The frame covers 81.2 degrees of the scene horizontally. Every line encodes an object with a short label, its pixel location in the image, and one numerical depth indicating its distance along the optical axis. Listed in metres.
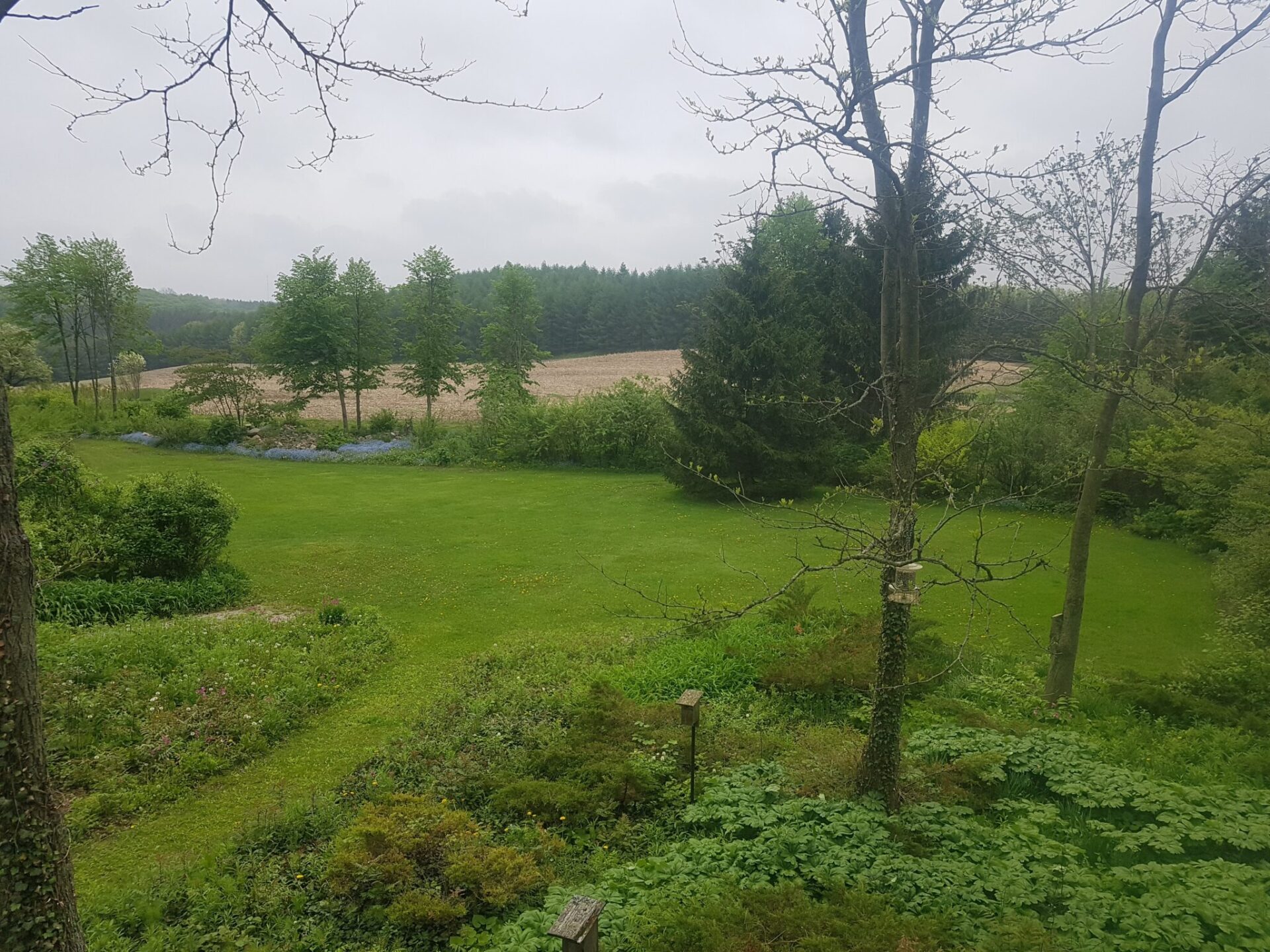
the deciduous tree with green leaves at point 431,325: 28.92
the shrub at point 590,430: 23.48
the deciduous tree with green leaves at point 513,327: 31.11
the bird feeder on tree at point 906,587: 4.12
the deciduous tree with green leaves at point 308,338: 28.22
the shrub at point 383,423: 29.08
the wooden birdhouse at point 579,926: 2.88
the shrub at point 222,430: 26.47
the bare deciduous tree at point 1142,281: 6.04
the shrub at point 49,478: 10.08
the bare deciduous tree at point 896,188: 4.14
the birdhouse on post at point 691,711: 5.06
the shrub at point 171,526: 10.28
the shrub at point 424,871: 4.06
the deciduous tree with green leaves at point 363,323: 29.06
